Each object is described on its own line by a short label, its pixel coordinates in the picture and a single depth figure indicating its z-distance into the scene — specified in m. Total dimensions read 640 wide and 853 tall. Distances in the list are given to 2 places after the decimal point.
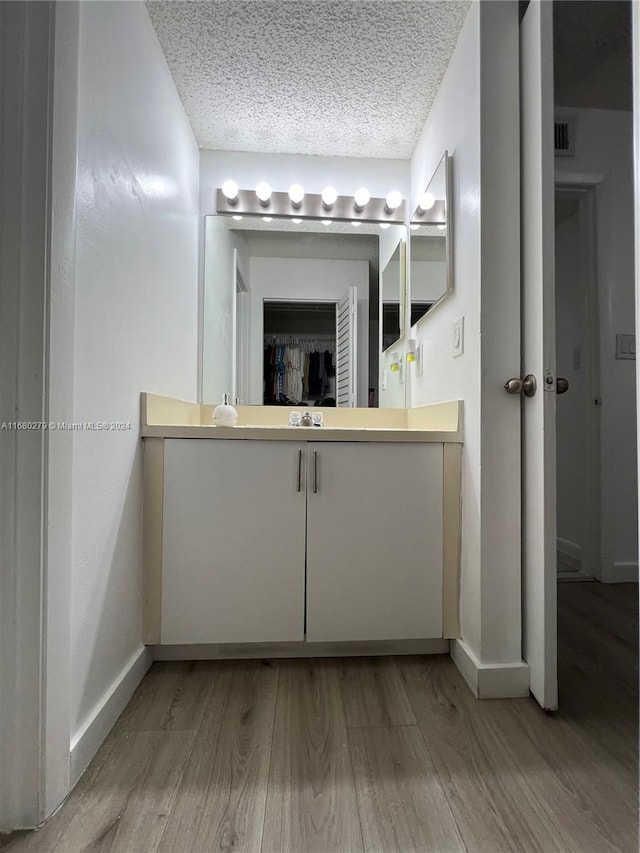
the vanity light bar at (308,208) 1.96
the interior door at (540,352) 1.11
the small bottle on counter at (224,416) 1.53
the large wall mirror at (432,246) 1.44
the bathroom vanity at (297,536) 1.31
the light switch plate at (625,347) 2.09
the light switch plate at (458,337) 1.33
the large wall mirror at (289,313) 1.94
